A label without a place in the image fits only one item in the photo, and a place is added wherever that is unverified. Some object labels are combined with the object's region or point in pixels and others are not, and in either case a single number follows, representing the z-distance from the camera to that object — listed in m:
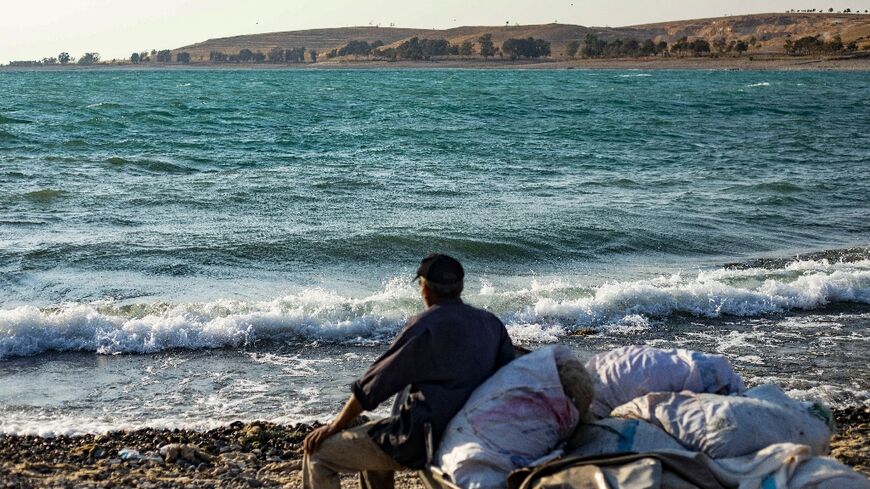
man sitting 4.57
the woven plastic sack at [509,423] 4.45
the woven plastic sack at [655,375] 5.18
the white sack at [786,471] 4.20
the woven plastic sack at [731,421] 4.60
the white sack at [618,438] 4.56
